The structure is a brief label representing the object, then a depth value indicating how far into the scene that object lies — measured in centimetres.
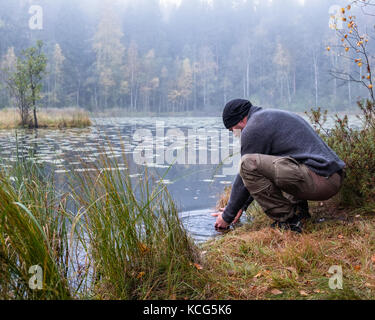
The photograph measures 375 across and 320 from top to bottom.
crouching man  229
